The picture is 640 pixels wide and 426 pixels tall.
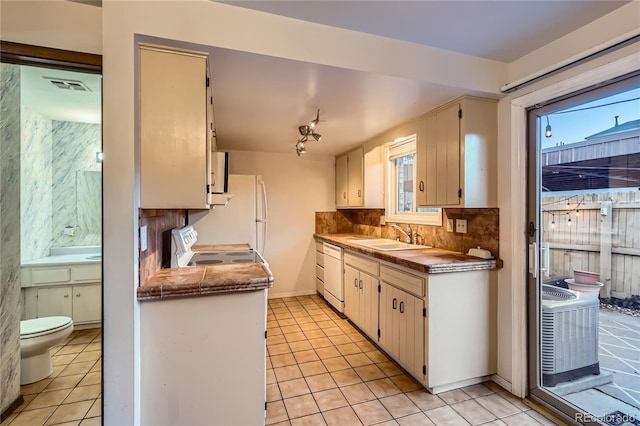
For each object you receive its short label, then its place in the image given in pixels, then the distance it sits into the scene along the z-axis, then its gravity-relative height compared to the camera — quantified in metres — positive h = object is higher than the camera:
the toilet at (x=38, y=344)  2.00 -0.92
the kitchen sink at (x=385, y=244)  2.92 -0.36
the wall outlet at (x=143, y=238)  1.49 -0.14
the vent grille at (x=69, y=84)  2.09 +0.94
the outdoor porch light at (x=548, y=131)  2.00 +0.54
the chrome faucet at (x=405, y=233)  3.20 -0.25
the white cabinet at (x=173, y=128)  1.45 +0.42
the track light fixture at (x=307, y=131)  2.58 +0.77
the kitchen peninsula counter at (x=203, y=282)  1.45 -0.37
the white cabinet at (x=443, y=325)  2.05 -0.85
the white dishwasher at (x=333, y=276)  3.45 -0.82
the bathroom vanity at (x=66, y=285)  2.49 -0.66
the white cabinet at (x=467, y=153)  2.17 +0.44
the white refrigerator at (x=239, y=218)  3.61 -0.09
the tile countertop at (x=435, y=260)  2.04 -0.37
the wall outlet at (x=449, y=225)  2.64 -0.13
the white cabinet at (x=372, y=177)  3.58 +0.41
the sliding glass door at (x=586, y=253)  1.62 -0.27
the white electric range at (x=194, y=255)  2.11 -0.41
